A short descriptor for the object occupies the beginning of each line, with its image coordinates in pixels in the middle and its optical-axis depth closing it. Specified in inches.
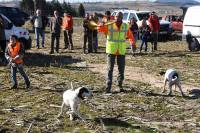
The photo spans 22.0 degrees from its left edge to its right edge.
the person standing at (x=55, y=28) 851.4
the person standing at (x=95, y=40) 872.9
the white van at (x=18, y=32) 774.5
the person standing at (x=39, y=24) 949.2
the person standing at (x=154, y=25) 914.7
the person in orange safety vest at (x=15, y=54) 502.6
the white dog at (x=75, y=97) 366.3
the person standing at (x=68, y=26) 918.4
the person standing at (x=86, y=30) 865.6
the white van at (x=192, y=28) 939.3
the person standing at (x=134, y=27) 915.2
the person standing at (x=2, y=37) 685.2
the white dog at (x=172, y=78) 484.4
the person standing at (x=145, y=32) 898.1
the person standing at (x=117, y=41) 480.7
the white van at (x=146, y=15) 1208.2
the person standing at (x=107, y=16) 752.7
